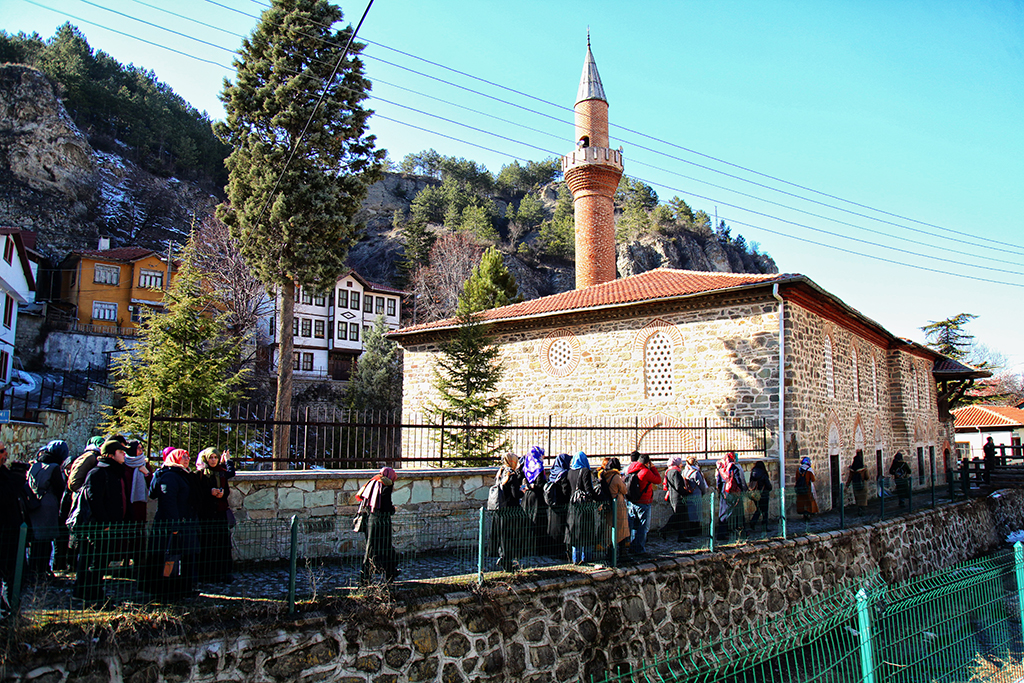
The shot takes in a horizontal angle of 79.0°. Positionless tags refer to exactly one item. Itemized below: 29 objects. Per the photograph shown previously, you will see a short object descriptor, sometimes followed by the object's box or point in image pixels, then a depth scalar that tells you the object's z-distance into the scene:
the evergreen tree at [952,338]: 42.16
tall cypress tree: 14.77
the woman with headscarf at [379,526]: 5.96
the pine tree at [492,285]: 28.47
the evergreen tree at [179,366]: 11.02
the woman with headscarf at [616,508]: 7.41
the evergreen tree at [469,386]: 12.62
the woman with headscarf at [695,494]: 9.33
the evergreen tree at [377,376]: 30.45
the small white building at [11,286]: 23.70
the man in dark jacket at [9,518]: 4.89
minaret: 23.94
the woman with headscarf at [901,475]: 13.86
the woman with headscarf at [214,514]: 5.52
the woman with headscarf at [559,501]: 7.26
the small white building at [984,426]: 31.66
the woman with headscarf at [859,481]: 14.37
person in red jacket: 8.20
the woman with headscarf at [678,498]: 9.36
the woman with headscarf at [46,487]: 5.80
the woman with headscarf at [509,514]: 6.82
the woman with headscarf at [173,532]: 5.00
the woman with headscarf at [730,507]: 9.09
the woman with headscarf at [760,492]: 9.74
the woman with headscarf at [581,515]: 7.15
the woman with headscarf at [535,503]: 7.18
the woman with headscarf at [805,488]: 12.07
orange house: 33.88
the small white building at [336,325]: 38.31
